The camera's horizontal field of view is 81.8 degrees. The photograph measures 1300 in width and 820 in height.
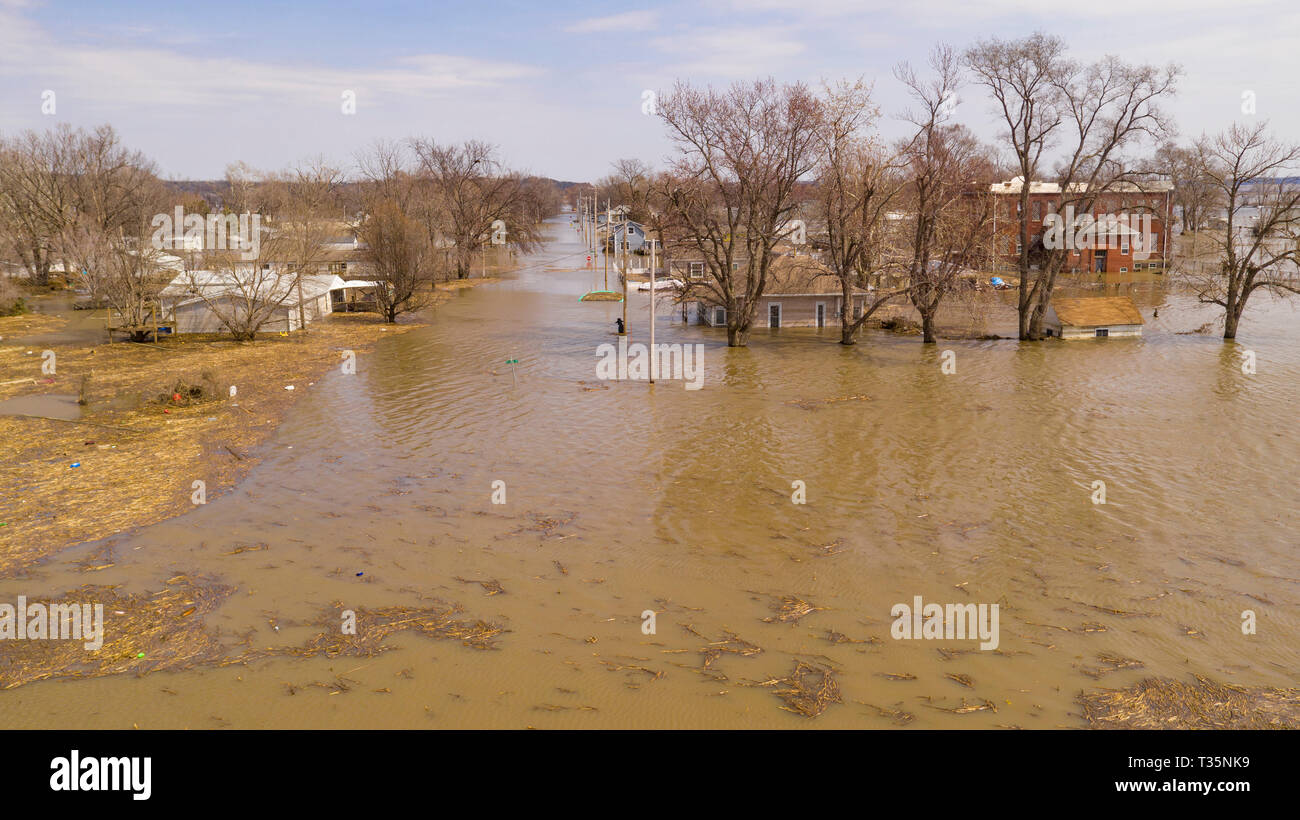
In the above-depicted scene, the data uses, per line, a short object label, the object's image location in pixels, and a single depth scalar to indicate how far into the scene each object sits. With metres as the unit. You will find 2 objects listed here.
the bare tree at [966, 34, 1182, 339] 31.84
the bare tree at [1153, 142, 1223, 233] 36.31
